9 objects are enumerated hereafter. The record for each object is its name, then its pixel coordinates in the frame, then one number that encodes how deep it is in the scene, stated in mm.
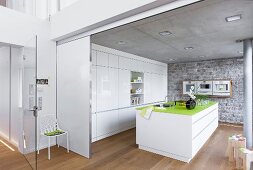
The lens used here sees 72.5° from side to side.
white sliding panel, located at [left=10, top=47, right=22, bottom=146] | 3971
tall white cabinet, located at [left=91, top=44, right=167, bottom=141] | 4461
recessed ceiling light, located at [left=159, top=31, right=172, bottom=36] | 3414
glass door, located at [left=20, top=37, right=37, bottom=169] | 3431
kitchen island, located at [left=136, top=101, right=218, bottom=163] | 3186
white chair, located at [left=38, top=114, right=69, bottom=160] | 3712
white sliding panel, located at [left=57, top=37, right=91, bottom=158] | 3408
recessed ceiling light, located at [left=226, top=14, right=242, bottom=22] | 2645
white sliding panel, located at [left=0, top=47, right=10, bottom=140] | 4527
